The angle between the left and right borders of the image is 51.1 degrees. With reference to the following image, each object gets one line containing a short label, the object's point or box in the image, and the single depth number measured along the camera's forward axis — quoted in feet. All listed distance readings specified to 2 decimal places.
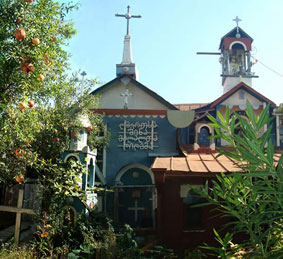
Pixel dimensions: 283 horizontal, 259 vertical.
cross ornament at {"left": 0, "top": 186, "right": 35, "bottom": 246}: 23.41
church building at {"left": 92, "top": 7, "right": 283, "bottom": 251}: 24.41
